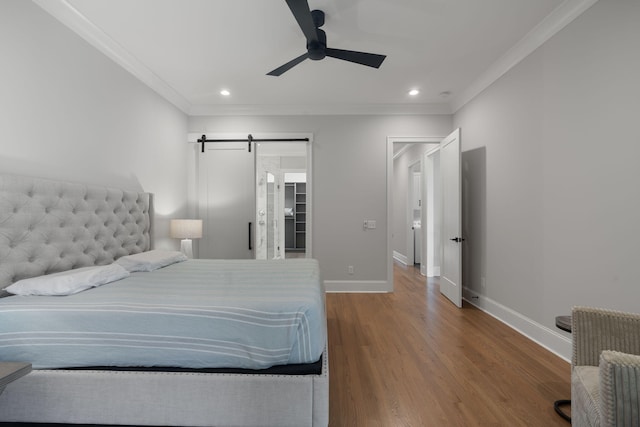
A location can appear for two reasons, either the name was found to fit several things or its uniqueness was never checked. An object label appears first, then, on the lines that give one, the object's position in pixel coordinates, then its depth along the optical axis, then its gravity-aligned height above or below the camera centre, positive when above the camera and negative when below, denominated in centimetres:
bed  135 -76
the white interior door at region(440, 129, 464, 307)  334 -11
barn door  401 +10
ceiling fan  205 +124
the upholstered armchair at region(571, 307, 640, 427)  89 -60
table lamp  331 -20
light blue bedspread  136 -61
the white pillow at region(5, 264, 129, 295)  156 -41
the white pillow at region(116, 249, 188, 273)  230 -42
